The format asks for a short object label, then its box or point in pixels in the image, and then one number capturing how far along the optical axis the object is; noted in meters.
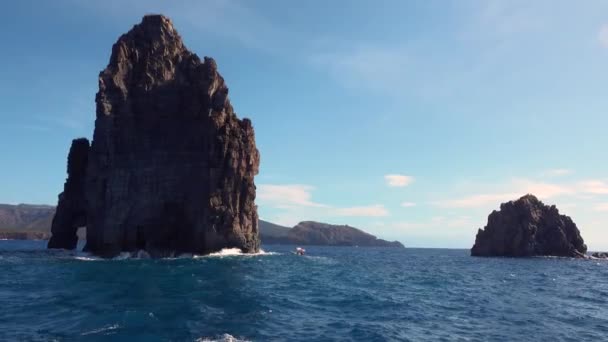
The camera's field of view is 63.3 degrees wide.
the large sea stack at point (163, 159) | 74.50
